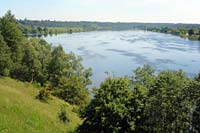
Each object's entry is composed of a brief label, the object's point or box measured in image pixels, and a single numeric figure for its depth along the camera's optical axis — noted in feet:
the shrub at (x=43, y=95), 83.75
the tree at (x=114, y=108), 58.02
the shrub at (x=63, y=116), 66.96
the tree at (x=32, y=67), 119.87
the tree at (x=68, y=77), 109.14
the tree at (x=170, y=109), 58.81
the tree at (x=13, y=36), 105.26
